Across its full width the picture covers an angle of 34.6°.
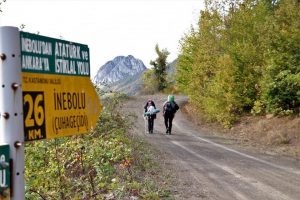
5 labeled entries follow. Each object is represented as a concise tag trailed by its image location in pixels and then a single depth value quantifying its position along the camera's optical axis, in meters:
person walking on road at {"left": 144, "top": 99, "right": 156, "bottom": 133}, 22.41
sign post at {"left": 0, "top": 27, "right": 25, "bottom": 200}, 2.77
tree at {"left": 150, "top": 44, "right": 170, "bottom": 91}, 63.81
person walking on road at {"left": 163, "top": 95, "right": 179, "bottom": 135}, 22.19
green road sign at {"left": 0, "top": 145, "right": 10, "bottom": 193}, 2.69
